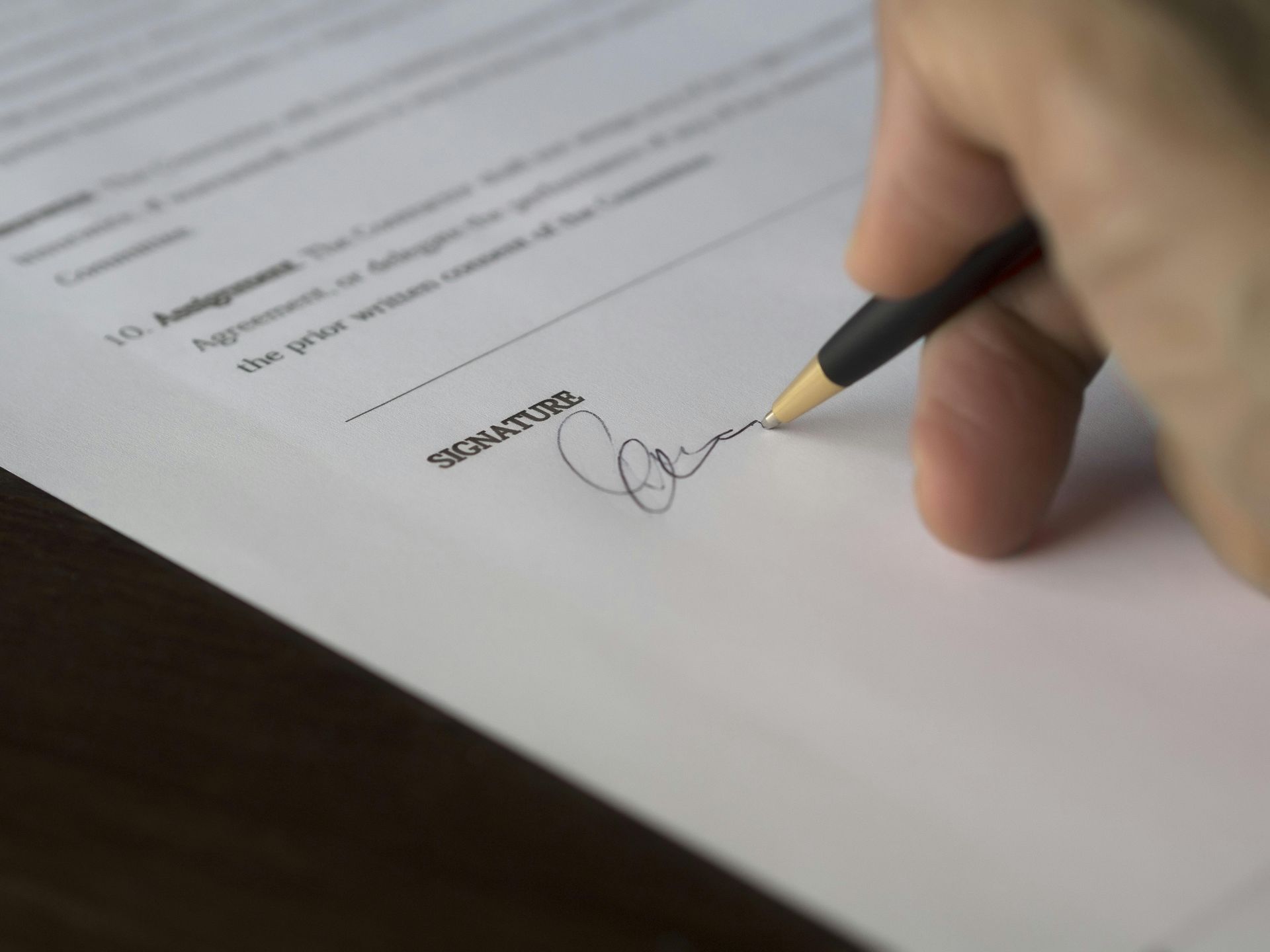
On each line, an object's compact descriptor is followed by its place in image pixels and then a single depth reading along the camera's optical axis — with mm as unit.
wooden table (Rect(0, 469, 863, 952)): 264
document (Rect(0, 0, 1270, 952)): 284
